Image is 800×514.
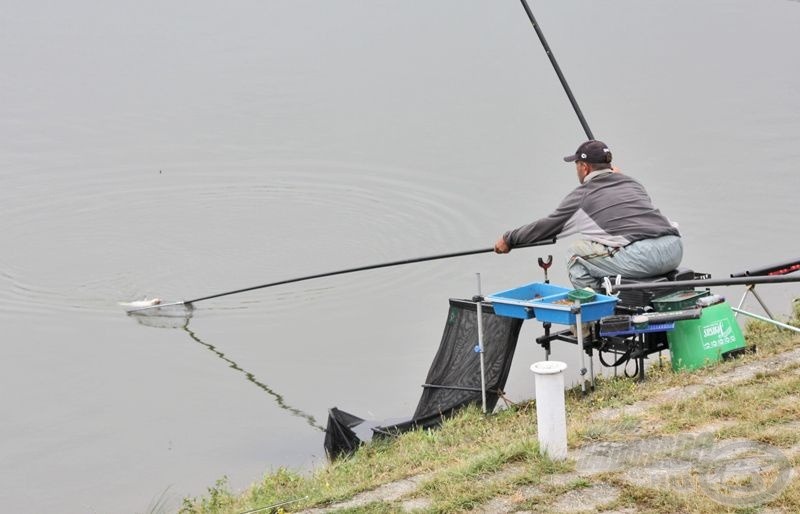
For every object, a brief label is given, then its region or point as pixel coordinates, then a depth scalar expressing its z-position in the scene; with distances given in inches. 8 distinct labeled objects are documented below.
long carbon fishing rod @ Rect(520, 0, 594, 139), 599.8
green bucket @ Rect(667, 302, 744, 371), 479.5
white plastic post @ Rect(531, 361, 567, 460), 364.8
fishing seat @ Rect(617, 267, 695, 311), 487.5
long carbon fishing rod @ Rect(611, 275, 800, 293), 327.6
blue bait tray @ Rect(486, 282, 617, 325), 457.4
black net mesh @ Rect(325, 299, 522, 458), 488.1
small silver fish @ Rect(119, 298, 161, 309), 706.8
